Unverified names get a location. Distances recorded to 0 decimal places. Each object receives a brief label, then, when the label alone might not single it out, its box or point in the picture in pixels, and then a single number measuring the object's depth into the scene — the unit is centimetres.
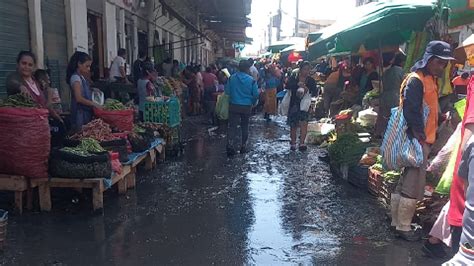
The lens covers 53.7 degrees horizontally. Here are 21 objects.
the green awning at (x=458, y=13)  613
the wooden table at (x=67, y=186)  530
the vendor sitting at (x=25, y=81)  568
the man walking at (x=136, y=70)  1137
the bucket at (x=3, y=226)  397
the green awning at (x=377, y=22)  655
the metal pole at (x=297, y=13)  4346
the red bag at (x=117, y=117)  648
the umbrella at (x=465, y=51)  508
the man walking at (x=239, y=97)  922
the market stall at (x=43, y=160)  507
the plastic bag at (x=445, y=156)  372
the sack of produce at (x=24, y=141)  505
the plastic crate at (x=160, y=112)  850
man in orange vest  462
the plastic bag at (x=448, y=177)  366
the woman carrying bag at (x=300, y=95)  950
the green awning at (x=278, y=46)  2478
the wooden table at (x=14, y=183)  515
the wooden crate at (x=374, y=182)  622
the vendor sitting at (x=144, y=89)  903
